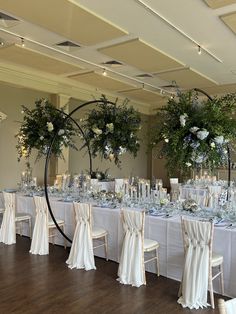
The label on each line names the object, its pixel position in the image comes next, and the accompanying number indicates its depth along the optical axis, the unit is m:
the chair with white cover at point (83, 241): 5.05
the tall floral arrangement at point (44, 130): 7.47
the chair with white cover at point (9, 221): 6.35
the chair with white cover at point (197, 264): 3.82
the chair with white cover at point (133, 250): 4.41
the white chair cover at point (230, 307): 1.75
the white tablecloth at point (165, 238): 4.18
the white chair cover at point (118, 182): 8.96
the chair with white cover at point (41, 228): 5.75
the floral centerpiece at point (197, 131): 4.59
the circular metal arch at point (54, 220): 5.90
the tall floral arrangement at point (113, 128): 7.19
